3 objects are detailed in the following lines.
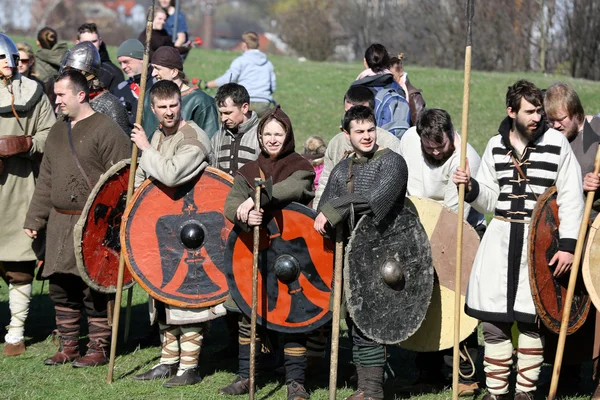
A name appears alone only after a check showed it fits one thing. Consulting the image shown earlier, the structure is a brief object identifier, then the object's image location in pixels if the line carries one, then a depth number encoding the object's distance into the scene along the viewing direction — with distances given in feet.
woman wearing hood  38.14
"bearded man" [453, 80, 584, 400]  35.04
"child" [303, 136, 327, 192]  52.85
